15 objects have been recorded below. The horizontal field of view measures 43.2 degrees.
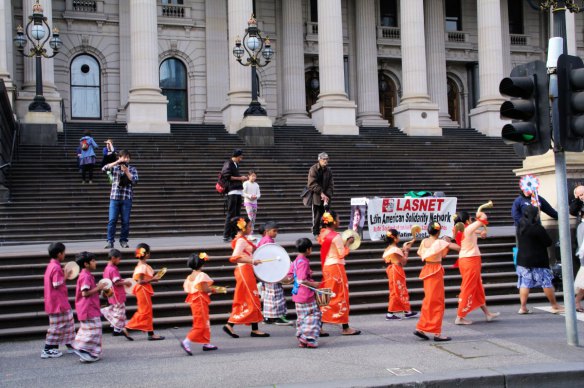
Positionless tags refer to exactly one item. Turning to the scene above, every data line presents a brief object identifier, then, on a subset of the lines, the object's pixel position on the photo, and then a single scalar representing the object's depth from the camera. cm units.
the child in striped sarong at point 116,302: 980
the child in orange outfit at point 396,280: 1081
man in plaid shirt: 1355
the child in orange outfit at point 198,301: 913
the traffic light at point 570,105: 904
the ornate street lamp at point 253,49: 2556
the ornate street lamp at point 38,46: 2355
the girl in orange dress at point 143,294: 980
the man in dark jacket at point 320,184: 1440
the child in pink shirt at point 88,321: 873
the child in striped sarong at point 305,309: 935
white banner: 1481
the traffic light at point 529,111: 909
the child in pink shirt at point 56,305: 898
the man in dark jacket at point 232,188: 1509
